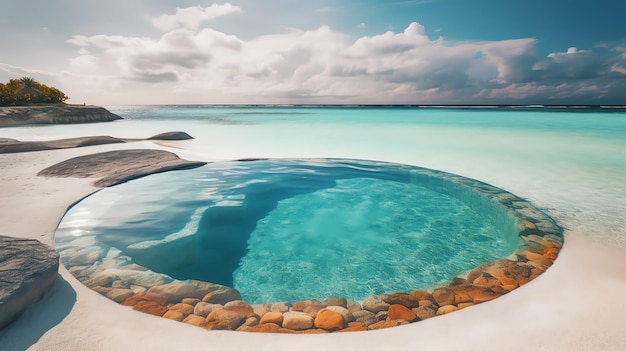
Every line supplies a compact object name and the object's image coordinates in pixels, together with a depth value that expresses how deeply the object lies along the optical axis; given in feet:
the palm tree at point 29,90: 163.25
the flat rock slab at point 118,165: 30.19
